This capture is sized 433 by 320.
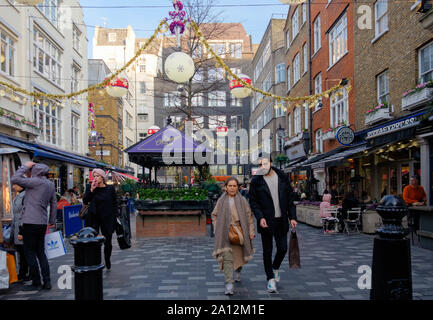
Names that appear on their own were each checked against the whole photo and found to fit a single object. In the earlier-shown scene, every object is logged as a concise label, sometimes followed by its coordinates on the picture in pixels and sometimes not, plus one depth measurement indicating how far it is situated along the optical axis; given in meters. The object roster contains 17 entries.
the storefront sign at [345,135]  16.16
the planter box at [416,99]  11.10
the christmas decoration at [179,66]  8.27
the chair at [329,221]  11.57
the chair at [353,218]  11.66
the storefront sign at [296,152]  25.78
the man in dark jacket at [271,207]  5.26
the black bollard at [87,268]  3.06
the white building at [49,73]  16.50
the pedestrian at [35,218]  5.35
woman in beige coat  5.21
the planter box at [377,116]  13.83
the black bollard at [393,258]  3.13
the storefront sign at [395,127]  11.48
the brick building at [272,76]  32.78
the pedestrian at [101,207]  6.45
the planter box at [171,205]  10.66
